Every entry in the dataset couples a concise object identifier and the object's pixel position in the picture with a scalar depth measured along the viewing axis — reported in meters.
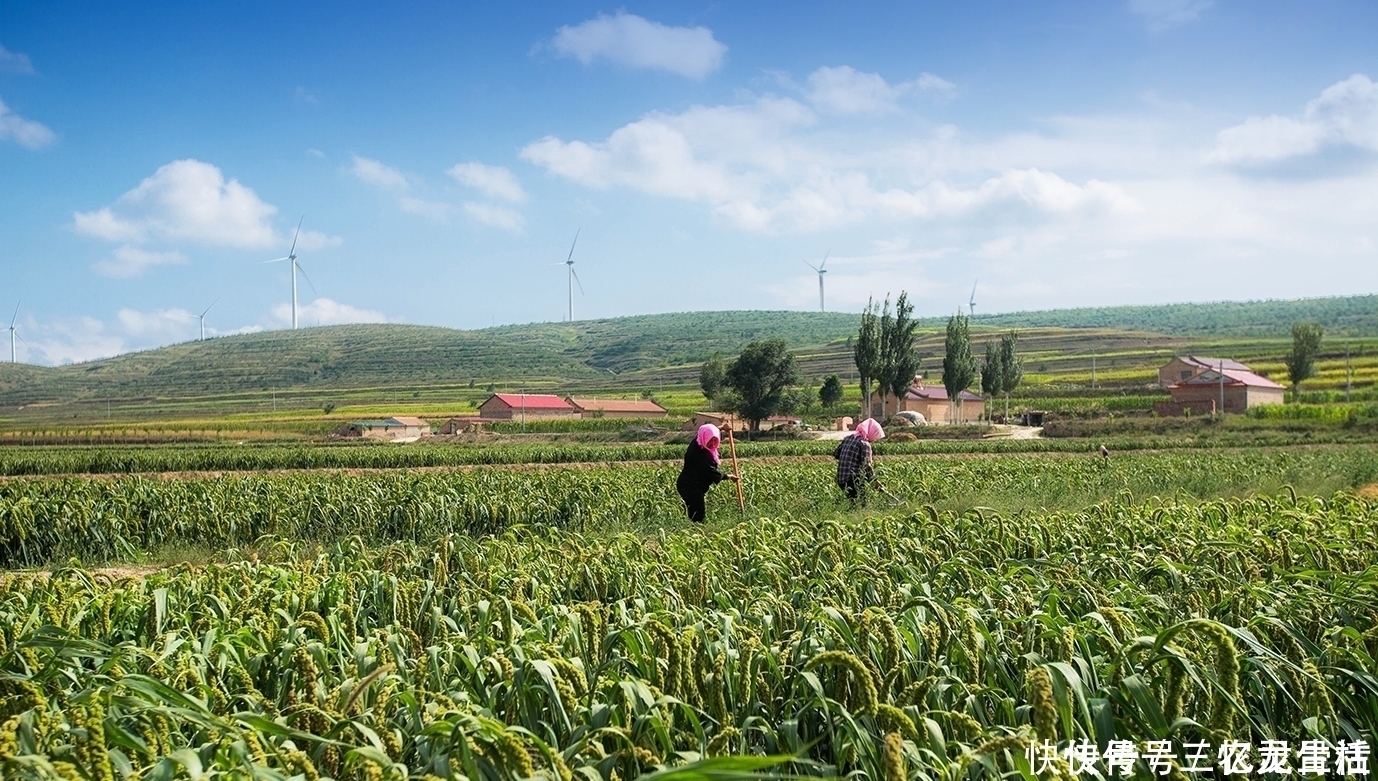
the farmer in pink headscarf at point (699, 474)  13.69
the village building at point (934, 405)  86.19
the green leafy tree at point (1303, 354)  76.19
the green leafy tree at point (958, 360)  77.62
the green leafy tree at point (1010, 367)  83.94
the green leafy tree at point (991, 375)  82.62
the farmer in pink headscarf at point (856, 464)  14.23
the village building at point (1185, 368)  82.50
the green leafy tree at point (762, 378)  73.12
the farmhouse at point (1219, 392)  67.00
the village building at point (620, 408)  101.56
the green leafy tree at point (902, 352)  71.31
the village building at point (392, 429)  76.31
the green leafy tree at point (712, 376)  97.06
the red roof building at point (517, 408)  99.81
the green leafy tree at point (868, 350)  70.56
